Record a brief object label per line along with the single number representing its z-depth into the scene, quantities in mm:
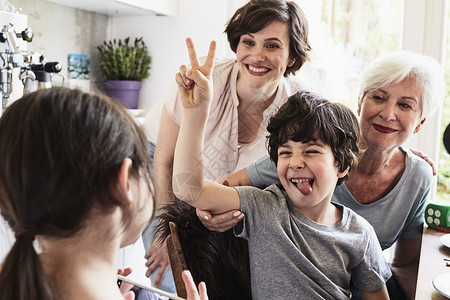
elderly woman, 1438
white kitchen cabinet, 2512
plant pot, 2766
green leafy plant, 2754
